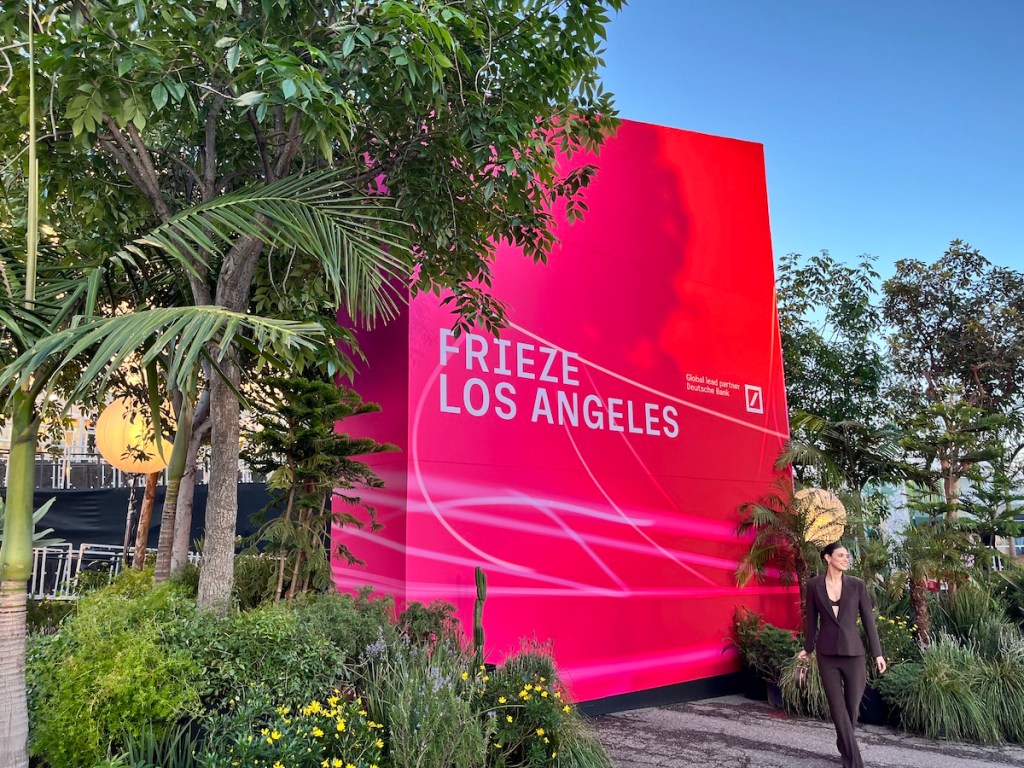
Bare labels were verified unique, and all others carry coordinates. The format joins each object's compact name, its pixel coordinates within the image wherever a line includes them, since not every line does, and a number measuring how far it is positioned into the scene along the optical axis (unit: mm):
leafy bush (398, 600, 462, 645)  5270
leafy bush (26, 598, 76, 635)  6449
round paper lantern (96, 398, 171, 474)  6871
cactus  5713
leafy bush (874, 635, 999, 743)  6504
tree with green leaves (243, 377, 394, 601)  5254
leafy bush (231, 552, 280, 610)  5523
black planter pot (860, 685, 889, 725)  7016
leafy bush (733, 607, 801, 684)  7848
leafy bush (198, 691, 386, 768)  3377
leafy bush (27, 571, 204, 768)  3539
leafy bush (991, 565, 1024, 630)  9641
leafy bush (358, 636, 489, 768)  3799
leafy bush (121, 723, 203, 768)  3527
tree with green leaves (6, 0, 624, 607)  3527
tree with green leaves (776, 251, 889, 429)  12000
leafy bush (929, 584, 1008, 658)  7965
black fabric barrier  11625
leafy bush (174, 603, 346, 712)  3912
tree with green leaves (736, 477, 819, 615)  8562
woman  5262
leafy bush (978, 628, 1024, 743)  6544
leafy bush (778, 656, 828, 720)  7234
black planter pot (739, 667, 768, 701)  8143
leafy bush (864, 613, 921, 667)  7406
